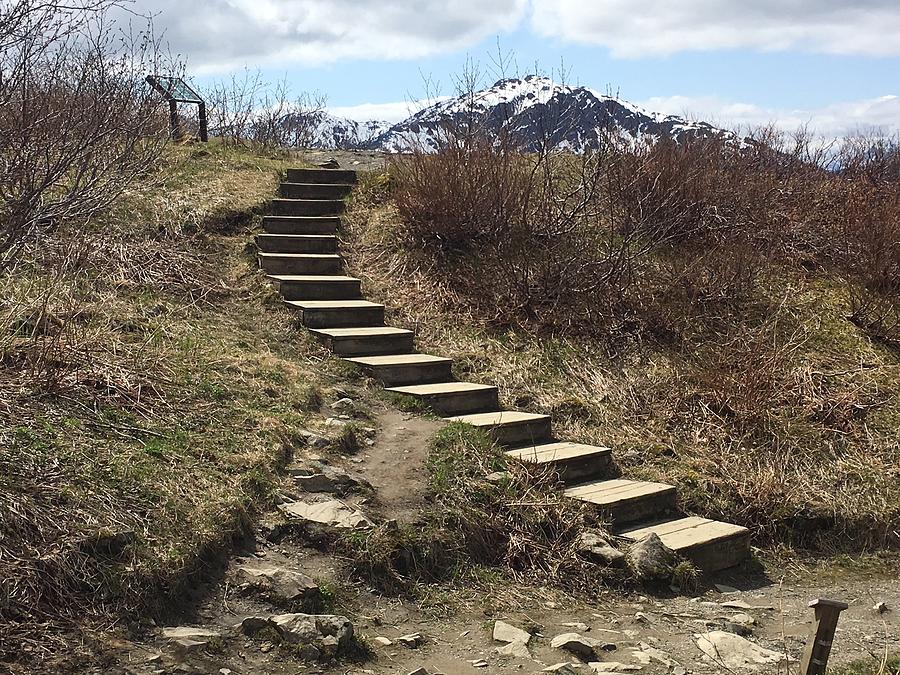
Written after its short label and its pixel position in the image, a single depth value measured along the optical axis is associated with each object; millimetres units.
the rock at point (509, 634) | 4855
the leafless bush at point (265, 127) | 14180
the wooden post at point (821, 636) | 3492
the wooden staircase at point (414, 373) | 6562
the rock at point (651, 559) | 5938
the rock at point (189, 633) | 4234
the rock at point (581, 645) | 4781
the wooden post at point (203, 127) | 12914
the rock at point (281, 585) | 4750
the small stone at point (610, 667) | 4617
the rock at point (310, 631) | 4398
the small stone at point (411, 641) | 4684
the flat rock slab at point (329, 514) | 5453
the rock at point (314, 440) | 6453
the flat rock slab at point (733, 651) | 4832
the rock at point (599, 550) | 5945
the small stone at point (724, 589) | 6180
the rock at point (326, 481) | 5875
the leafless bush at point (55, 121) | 4734
